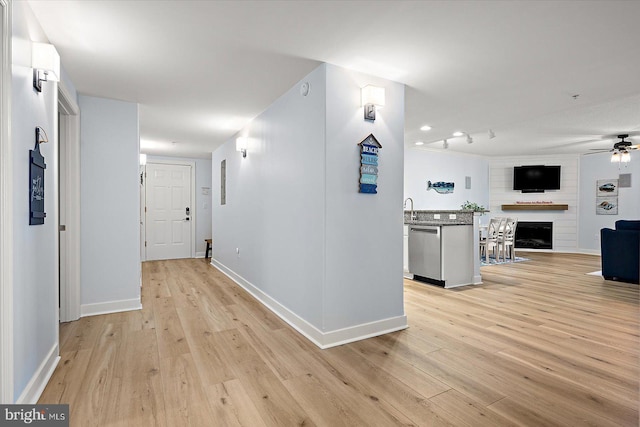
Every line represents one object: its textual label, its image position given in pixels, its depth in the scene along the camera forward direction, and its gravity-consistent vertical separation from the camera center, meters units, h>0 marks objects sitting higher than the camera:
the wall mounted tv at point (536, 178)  8.40 +0.84
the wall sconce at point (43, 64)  1.97 +0.88
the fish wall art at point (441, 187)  7.66 +0.57
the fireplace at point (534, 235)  8.51 -0.62
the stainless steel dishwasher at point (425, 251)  4.74 -0.61
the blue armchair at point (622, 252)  4.82 -0.61
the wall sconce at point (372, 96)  2.80 +0.98
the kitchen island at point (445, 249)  4.71 -0.56
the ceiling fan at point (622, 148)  6.14 +1.21
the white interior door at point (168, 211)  7.05 -0.03
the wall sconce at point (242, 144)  4.54 +0.92
